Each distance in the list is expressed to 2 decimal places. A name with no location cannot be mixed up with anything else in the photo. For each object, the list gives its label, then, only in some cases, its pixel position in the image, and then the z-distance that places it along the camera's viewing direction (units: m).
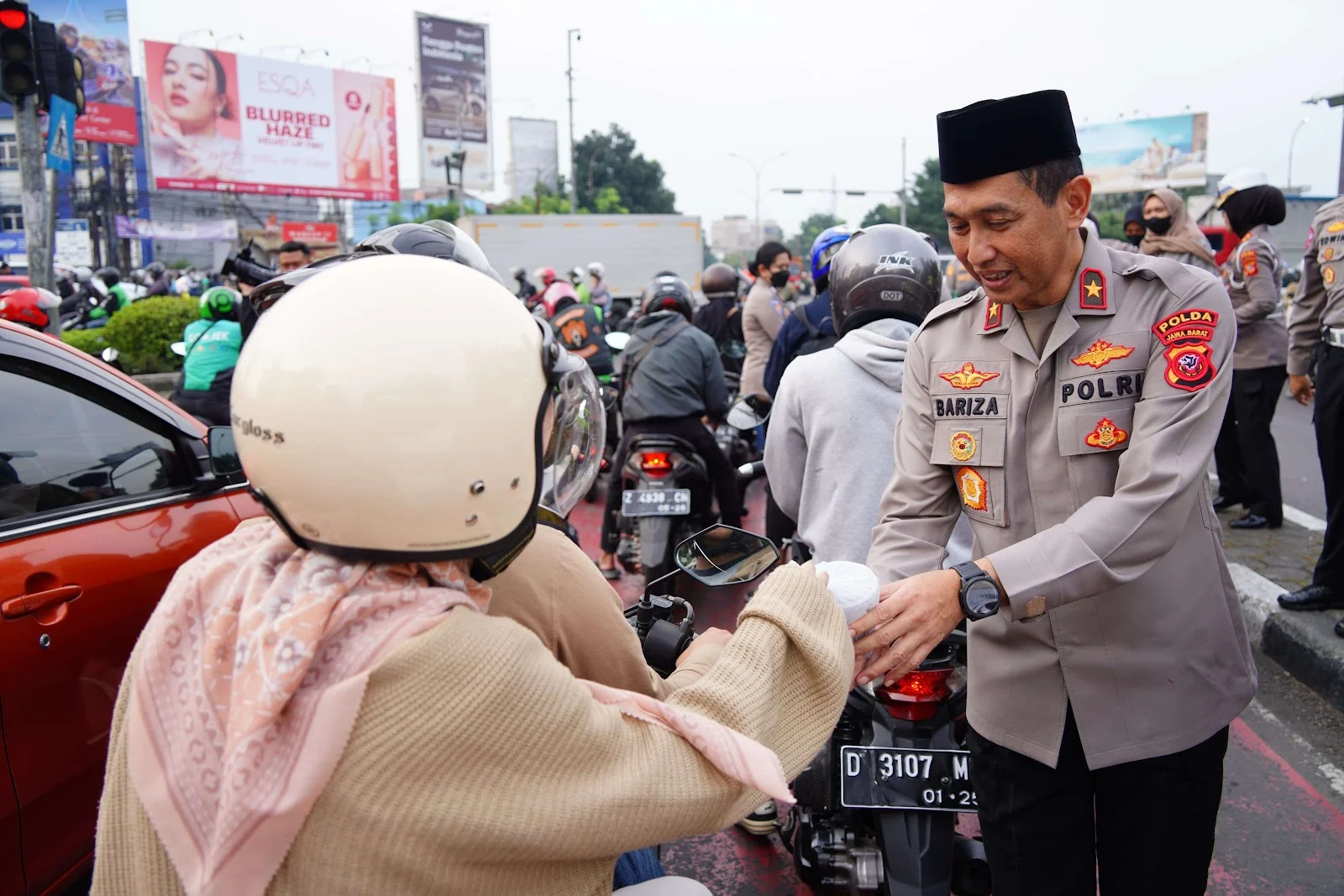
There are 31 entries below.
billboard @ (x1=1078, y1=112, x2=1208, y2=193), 50.31
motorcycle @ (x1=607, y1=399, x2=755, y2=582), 5.09
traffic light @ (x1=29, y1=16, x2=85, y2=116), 6.83
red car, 2.28
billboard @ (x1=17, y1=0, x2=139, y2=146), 36.34
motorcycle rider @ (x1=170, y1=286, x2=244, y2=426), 6.23
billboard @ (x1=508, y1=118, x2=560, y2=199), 57.03
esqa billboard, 38.25
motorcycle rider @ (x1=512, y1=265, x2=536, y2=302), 17.15
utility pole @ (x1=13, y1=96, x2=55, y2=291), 7.00
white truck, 24.91
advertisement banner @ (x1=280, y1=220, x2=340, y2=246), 40.16
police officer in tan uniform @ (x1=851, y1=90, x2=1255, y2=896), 1.70
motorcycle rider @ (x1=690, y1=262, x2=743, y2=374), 9.14
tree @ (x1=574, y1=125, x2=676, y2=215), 69.38
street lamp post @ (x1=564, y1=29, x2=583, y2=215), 41.69
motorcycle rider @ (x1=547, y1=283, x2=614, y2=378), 7.93
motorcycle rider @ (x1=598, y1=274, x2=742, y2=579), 5.46
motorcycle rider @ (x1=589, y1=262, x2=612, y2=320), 15.88
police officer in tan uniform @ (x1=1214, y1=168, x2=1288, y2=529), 5.87
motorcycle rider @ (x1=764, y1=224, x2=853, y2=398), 4.89
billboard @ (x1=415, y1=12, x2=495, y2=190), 46.88
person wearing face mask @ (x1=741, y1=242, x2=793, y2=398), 7.32
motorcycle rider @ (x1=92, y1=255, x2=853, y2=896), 1.05
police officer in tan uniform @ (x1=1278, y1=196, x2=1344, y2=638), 4.50
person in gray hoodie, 2.79
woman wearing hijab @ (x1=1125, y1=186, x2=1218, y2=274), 6.48
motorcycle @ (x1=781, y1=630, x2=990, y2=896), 2.32
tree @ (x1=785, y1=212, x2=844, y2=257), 88.12
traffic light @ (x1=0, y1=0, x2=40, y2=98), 6.57
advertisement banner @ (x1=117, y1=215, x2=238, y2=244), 43.22
